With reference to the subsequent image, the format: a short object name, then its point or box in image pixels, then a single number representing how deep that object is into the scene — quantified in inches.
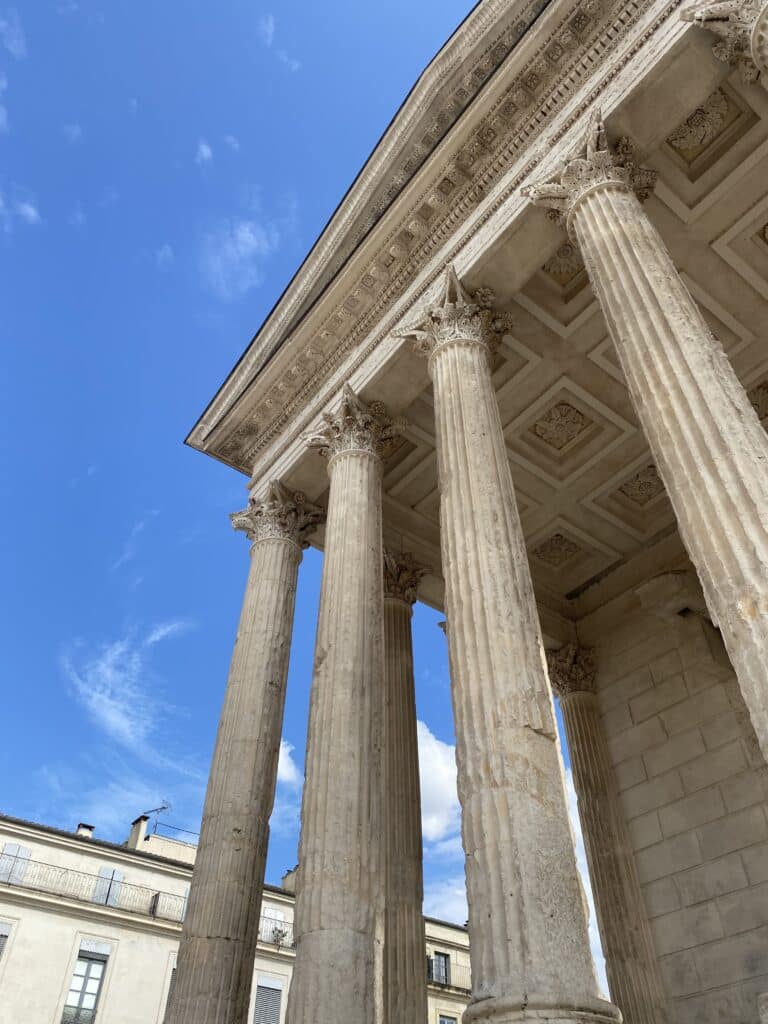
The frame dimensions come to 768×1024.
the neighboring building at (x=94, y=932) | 855.1
